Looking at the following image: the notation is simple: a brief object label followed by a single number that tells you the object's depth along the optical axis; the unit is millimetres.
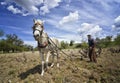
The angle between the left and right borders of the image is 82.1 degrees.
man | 5305
